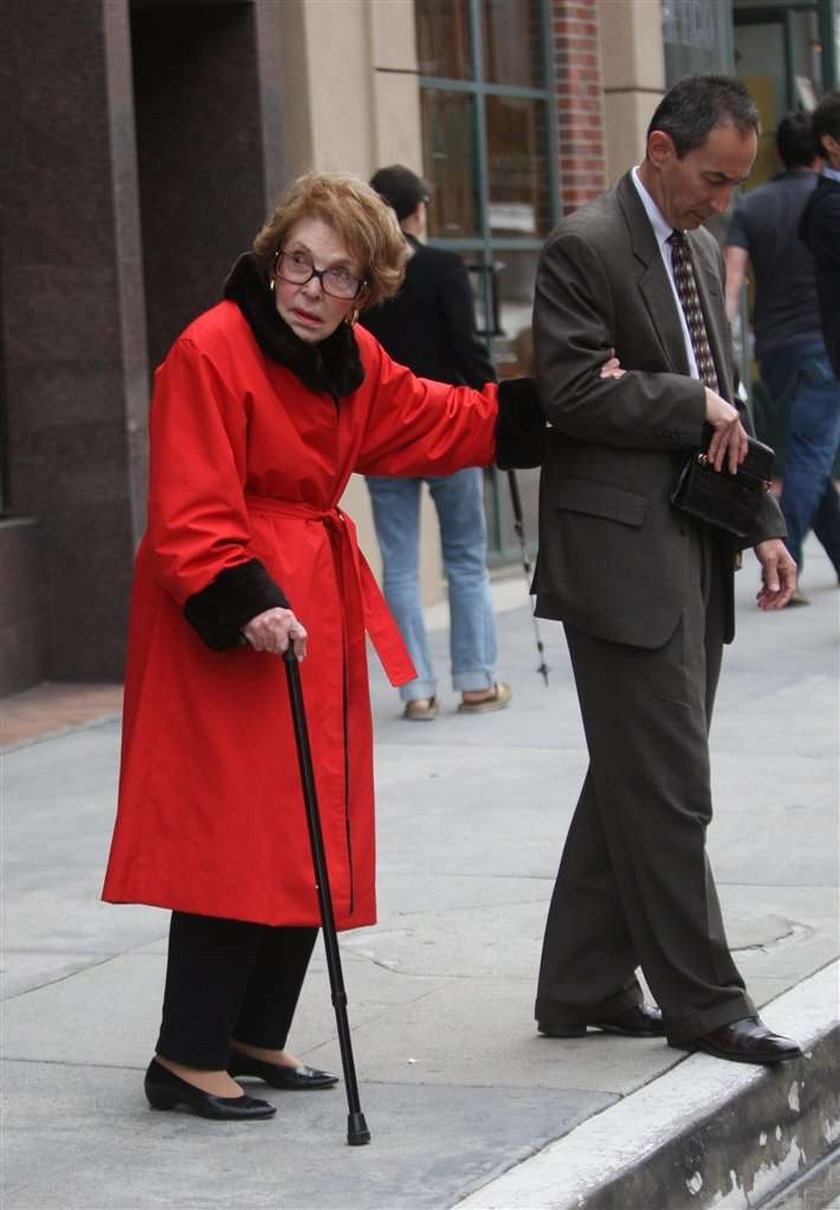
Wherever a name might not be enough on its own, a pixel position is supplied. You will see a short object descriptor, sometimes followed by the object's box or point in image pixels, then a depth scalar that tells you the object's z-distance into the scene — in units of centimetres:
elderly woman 876
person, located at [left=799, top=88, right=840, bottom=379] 1833
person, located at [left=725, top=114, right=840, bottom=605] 2252
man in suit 923
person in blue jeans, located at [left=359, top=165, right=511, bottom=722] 1772
